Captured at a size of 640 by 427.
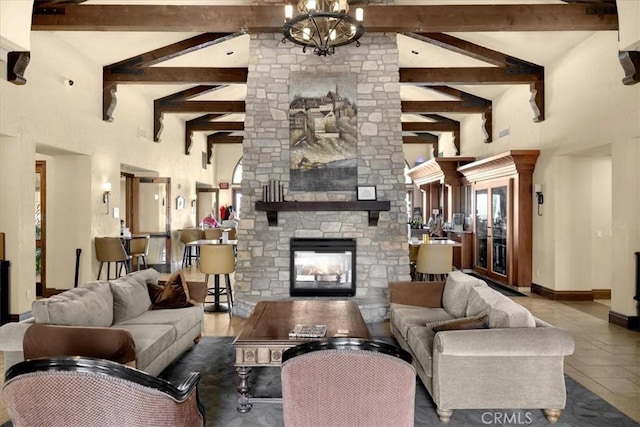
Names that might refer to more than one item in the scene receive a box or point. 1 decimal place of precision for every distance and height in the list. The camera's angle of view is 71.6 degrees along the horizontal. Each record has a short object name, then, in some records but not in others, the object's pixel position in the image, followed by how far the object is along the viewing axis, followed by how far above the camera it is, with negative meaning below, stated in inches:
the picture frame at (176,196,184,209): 456.8 +14.7
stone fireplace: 248.1 +23.2
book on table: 131.3 -35.3
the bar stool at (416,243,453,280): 271.3 -27.0
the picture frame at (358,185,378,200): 244.5 +12.4
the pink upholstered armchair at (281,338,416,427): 75.0 -28.5
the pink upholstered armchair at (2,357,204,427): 69.3 -28.0
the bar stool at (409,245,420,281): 311.4 -25.9
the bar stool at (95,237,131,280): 299.4 -22.7
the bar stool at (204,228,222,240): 435.5 -16.8
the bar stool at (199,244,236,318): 244.4 -23.8
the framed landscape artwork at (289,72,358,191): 248.8 +46.3
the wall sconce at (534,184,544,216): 300.6 +13.4
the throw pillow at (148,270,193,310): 184.9 -32.8
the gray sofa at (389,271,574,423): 118.0 -41.2
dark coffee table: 128.4 -36.4
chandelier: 144.9 +68.1
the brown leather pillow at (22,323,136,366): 116.1 -33.4
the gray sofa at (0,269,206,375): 127.4 -34.4
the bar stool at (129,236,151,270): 353.1 -24.2
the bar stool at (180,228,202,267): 449.4 -22.2
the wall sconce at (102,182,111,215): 315.0 +17.6
